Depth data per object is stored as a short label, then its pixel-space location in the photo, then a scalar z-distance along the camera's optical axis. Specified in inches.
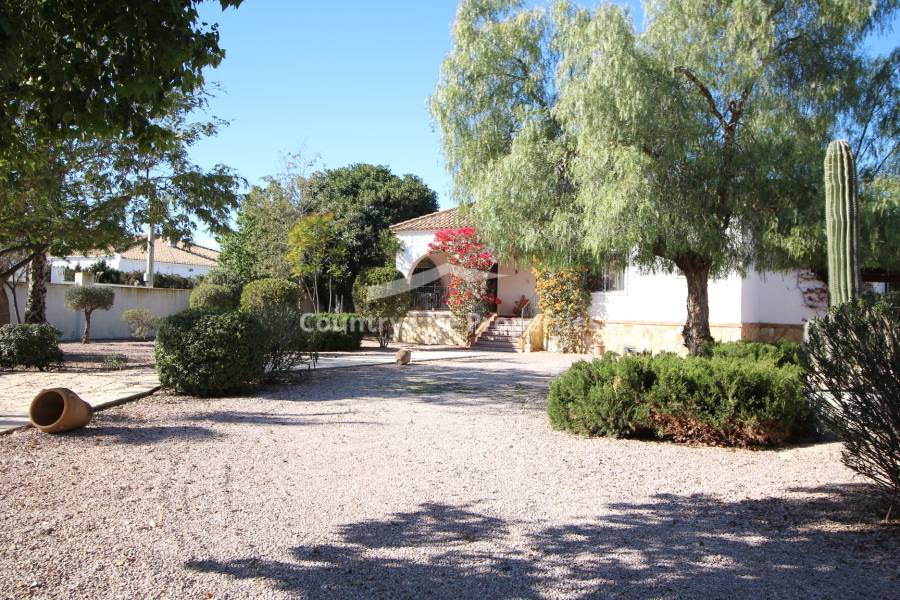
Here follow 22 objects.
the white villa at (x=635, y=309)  663.8
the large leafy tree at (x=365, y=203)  960.9
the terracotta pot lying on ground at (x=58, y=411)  274.1
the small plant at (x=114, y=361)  519.2
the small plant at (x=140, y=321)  772.6
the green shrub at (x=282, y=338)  425.7
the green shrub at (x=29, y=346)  480.7
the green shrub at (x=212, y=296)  860.0
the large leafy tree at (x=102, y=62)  186.7
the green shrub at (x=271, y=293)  759.1
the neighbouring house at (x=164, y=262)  1605.3
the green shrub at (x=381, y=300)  832.9
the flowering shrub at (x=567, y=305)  772.6
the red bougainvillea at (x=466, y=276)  838.5
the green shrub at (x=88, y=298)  703.1
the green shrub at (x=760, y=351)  373.7
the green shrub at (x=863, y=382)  168.4
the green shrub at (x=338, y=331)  753.6
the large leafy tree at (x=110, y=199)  454.3
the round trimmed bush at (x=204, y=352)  375.6
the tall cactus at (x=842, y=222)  257.0
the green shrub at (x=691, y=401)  267.1
